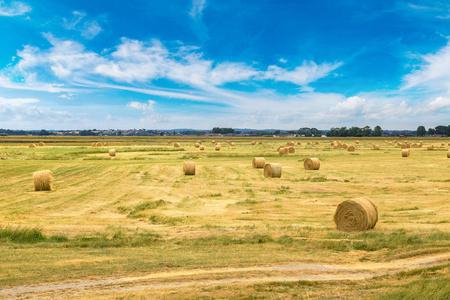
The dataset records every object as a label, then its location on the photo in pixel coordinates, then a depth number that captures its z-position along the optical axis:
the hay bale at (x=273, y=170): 33.97
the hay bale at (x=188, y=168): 36.34
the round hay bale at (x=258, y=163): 41.79
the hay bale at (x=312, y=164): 39.31
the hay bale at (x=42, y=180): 27.19
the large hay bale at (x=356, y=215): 15.43
